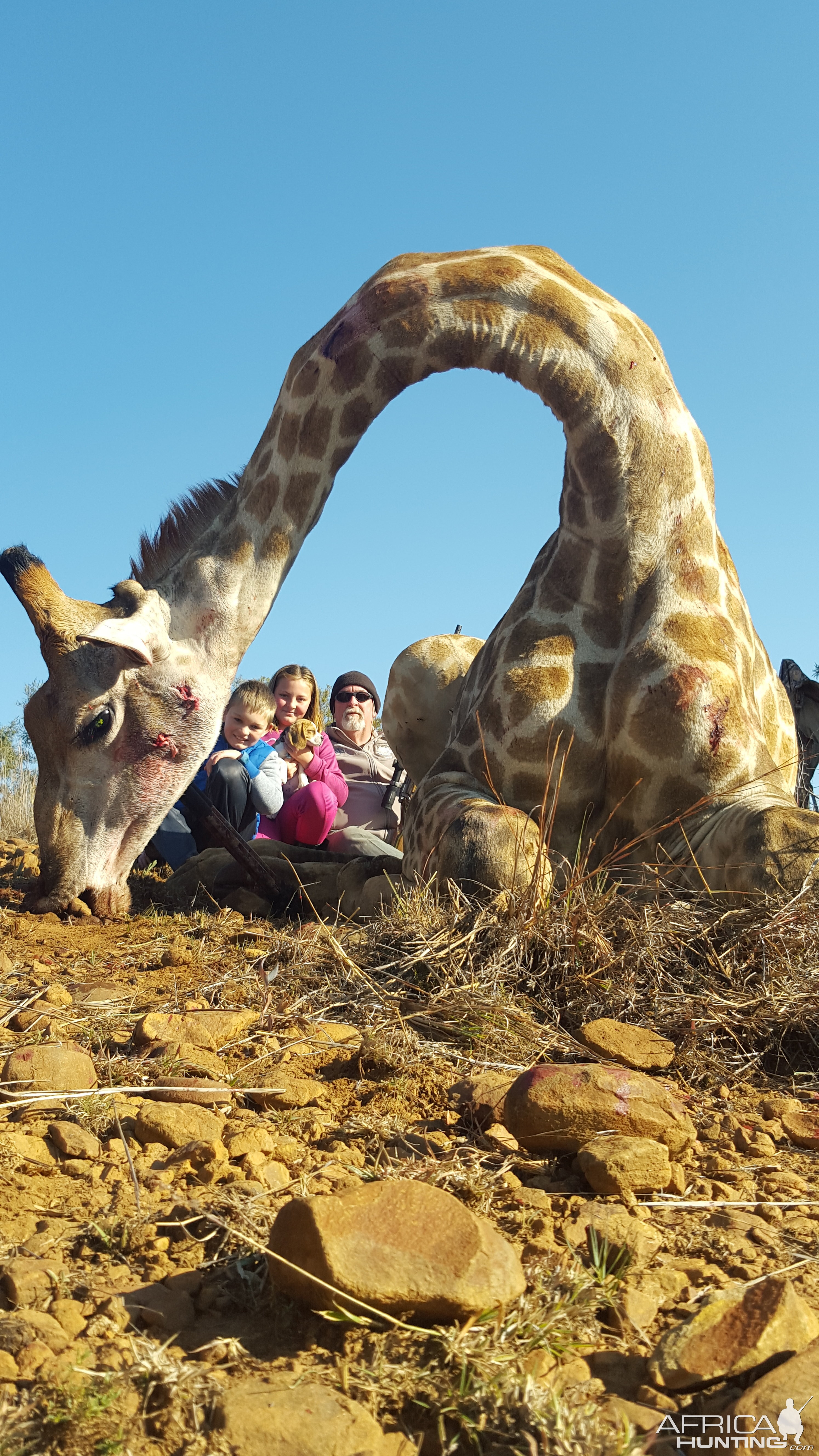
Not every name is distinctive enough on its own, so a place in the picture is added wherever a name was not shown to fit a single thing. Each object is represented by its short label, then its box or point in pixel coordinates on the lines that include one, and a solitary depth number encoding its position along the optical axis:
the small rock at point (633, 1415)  0.98
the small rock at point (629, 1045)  2.00
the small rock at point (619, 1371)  1.05
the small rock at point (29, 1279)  1.14
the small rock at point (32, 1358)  1.02
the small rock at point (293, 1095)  1.76
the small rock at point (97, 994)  2.42
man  6.02
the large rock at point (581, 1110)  1.56
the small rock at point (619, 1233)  1.30
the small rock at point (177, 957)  2.89
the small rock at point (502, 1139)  1.60
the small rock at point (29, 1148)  1.51
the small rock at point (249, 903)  3.92
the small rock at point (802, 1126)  1.74
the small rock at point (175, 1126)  1.59
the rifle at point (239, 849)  4.00
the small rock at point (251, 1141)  1.55
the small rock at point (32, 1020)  2.18
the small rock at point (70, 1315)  1.10
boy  5.20
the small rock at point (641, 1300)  1.16
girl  4.70
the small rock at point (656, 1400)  1.01
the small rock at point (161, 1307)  1.13
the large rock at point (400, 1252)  1.10
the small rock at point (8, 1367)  1.01
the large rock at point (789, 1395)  0.94
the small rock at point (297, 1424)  0.93
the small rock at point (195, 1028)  2.02
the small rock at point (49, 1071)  1.74
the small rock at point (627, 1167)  1.46
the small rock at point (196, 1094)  1.74
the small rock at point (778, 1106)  1.83
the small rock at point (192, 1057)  1.88
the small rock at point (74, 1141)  1.53
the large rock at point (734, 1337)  1.05
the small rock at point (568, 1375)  1.03
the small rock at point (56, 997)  2.38
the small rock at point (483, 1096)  1.67
